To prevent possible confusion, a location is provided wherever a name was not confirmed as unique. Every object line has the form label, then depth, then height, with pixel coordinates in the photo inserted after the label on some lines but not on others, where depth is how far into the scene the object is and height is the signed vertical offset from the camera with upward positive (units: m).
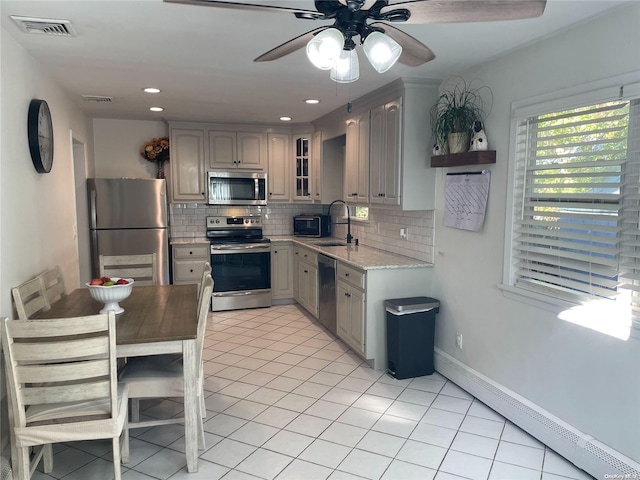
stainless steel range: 5.52 -0.92
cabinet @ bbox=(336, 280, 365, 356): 3.81 -1.05
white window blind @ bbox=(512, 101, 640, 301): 2.26 -0.03
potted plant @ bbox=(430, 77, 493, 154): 3.24 +0.59
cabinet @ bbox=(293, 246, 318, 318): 5.05 -0.96
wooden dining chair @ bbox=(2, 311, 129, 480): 1.95 -0.86
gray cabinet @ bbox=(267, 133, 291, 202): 5.98 +0.41
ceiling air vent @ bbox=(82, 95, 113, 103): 4.23 +0.95
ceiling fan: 1.53 +0.65
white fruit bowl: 2.60 -0.56
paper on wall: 3.21 -0.01
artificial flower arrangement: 5.57 +0.59
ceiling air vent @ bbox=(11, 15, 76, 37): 2.37 +0.94
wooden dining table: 2.31 -0.71
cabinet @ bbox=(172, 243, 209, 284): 5.45 -0.77
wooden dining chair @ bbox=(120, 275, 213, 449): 2.46 -0.99
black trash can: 3.54 -1.10
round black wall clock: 2.86 +0.42
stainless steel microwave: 5.72 +0.13
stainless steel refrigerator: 4.94 -0.22
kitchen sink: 5.26 -0.55
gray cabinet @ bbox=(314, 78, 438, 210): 3.68 +0.45
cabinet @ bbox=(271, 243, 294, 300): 5.84 -0.94
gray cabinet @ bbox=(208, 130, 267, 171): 5.70 +0.61
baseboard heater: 2.26 -1.34
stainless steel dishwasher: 4.46 -0.98
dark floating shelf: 3.06 +0.28
